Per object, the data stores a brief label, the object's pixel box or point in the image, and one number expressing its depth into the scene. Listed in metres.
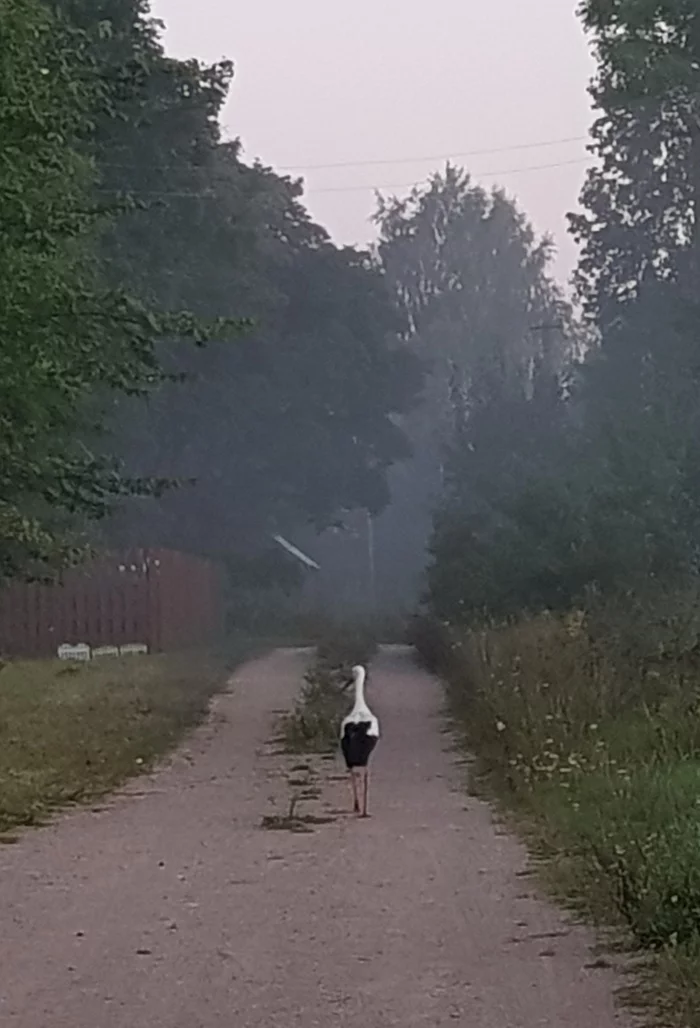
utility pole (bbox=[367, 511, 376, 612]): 100.88
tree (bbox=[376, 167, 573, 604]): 106.25
